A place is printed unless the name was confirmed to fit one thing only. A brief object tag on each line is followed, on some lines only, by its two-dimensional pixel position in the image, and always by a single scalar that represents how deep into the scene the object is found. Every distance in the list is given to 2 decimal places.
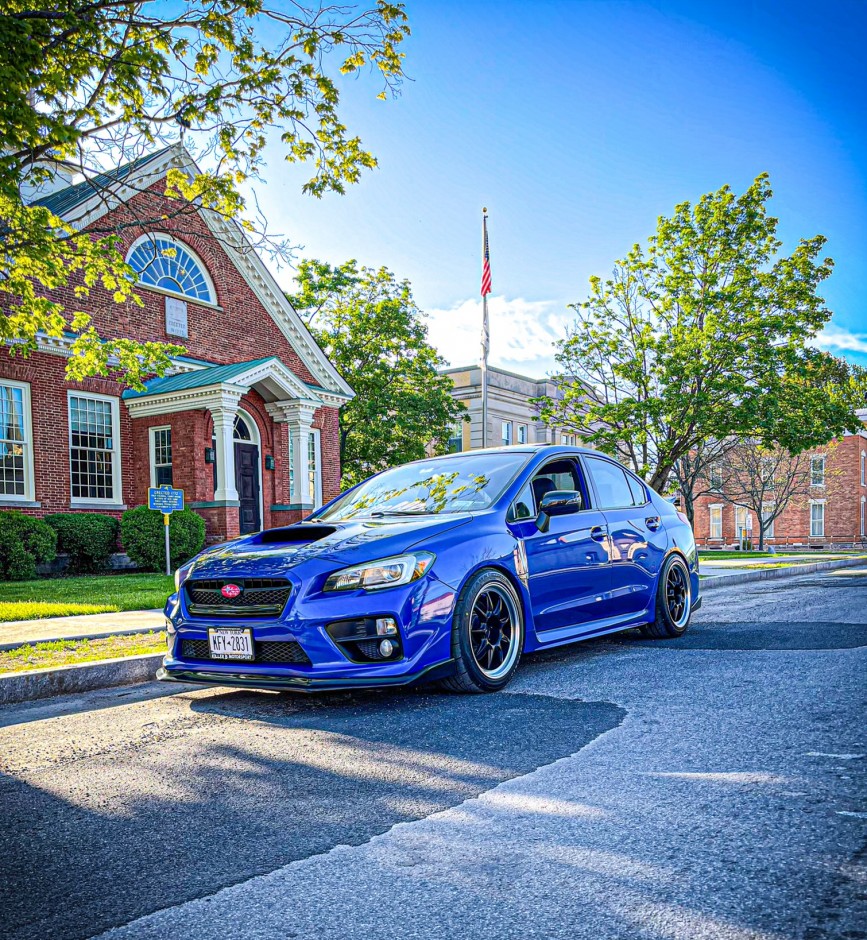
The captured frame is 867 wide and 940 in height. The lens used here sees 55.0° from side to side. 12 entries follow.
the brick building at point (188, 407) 17.53
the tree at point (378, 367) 28.98
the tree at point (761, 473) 38.69
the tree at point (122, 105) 8.31
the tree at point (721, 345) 21.38
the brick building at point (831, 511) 50.31
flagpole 26.11
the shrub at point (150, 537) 17.03
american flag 26.00
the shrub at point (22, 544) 14.98
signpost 13.95
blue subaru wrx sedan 4.82
